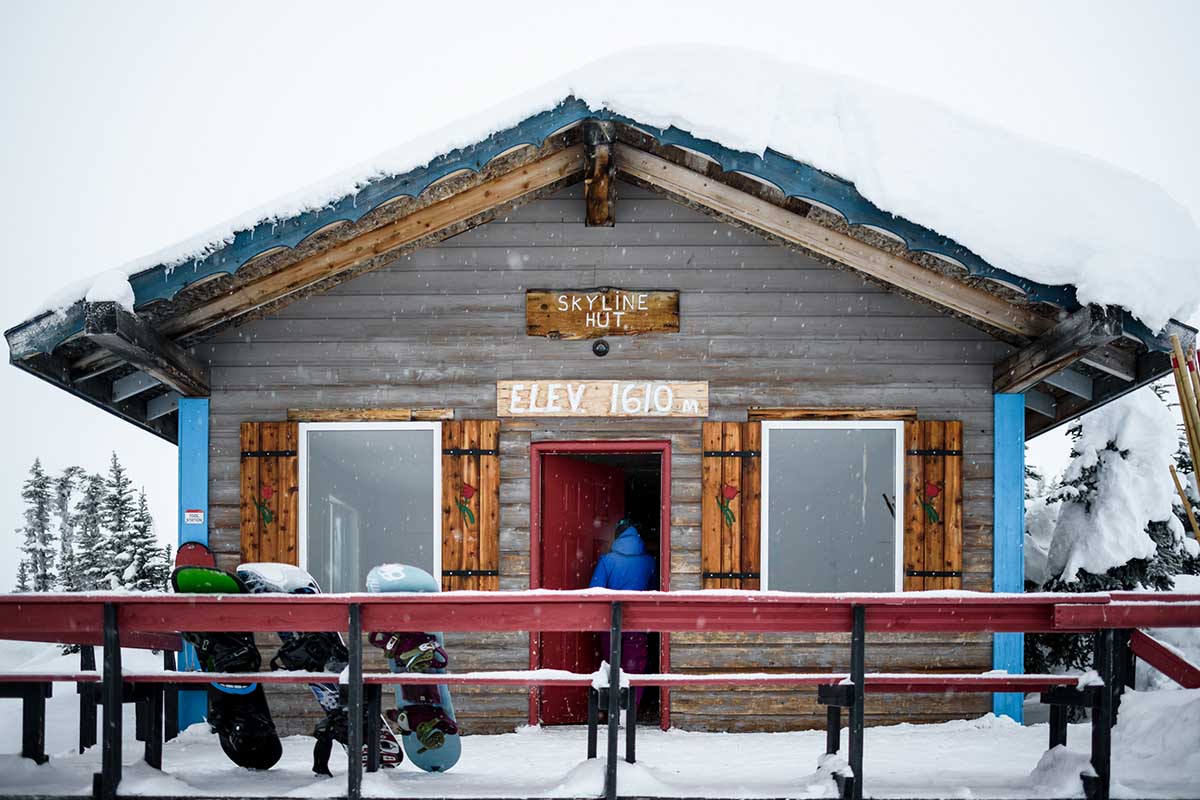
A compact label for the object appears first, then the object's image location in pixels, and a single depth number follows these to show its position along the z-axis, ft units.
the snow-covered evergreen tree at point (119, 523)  53.88
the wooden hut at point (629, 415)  24.86
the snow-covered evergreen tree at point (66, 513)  83.56
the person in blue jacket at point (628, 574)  28.07
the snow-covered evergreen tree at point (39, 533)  82.84
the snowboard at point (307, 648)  18.35
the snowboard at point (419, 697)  18.19
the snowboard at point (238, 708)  18.52
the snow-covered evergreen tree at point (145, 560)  52.21
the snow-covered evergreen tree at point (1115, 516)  31.83
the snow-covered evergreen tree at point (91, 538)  60.70
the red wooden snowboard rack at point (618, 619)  15.67
